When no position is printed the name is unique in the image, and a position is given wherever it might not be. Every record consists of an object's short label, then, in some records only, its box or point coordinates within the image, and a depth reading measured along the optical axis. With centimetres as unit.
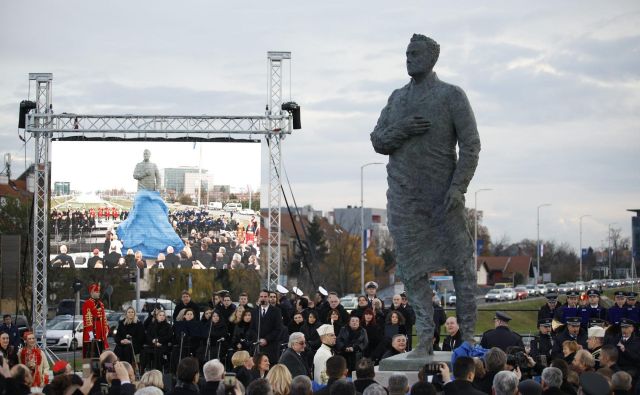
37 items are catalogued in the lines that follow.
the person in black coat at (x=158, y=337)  1933
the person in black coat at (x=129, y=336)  1944
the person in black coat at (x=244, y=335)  1759
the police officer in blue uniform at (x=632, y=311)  1630
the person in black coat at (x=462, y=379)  797
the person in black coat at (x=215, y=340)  1839
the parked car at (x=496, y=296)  7156
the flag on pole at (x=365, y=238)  5719
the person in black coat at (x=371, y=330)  1723
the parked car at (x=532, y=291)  7339
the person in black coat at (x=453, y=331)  1212
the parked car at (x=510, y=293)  7175
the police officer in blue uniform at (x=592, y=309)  1666
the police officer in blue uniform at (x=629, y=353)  1244
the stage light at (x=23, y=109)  2861
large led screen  3362
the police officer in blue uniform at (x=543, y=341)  1562
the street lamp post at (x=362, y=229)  5663
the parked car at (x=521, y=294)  7244
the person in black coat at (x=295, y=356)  1221
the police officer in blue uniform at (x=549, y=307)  1791
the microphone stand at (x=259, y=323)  1708
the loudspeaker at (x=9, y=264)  2378
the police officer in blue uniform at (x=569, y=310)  1686
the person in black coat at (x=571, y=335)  1437
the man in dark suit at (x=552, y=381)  817
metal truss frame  2867
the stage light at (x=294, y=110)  2905
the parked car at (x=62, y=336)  3351
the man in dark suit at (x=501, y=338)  1291
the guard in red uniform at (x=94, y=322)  2067
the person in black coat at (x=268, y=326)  1727
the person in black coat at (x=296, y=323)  1779
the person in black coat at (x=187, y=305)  1920
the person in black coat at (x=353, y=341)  1590
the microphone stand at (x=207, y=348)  1840
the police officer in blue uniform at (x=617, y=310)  1620
